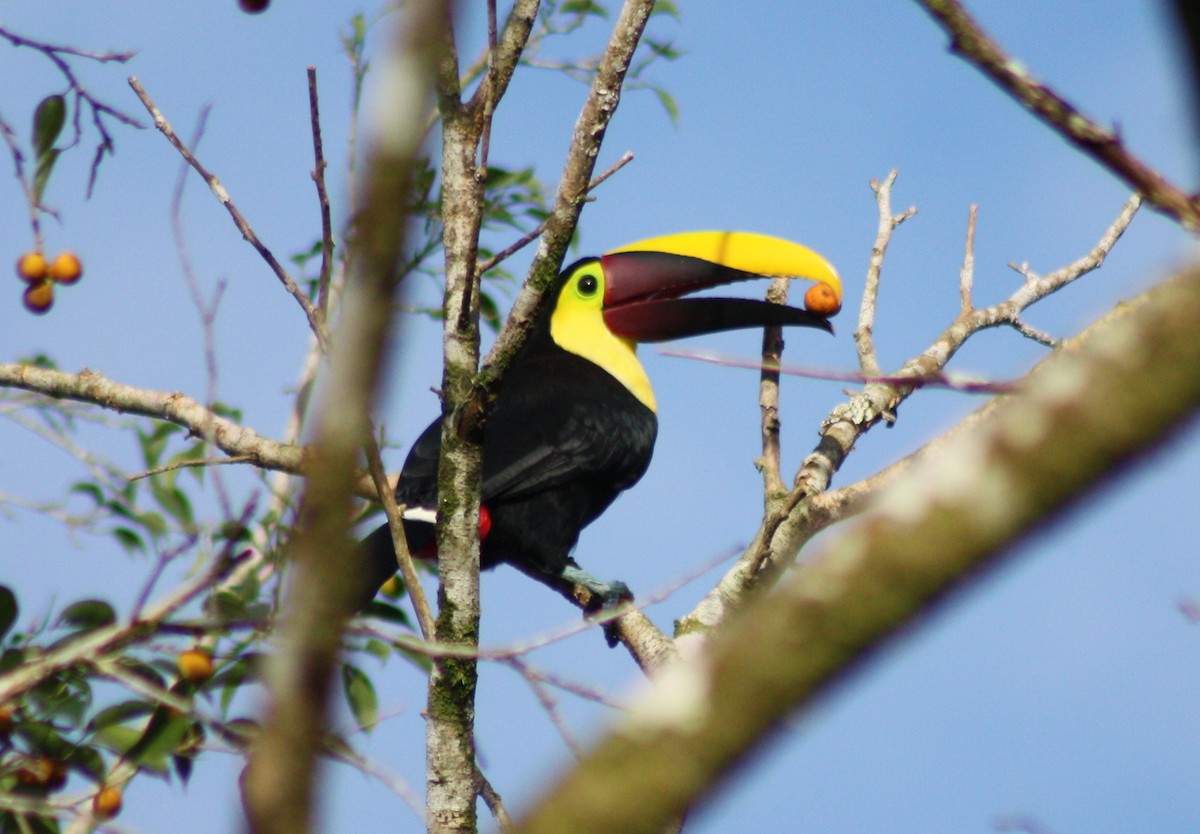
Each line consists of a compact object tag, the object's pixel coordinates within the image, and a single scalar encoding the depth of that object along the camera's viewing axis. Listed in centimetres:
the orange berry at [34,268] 887
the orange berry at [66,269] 891
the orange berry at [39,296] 895
